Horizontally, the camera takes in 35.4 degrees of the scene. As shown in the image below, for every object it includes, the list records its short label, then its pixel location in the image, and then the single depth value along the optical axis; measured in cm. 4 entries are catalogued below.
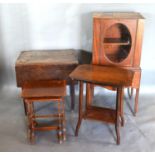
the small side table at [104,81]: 209
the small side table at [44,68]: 254
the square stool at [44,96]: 211
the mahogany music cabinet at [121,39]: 236
